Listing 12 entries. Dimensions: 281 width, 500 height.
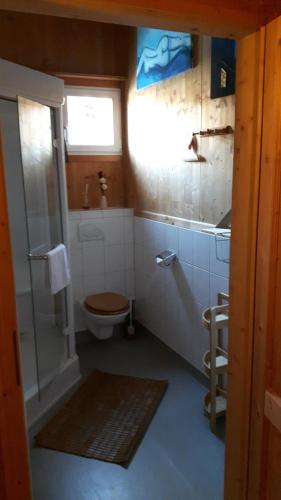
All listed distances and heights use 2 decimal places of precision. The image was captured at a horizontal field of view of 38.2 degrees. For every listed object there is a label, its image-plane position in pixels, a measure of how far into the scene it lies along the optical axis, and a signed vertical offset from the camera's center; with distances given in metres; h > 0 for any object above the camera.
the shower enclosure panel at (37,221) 2.52 -0.38
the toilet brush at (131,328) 3.82 -1.51
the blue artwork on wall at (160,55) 2.78 +0.80
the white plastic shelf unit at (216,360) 2.39 -1.20
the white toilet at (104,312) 3.31 -1.18
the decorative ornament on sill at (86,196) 3.76 -0.28
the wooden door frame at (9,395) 1.16 -0.67
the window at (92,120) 3.64 +0.41
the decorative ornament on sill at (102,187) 3.77 -0.20
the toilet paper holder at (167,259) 3.13 -0.72
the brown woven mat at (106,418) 2.33 -1.59
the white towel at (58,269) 2.68 -0.68
